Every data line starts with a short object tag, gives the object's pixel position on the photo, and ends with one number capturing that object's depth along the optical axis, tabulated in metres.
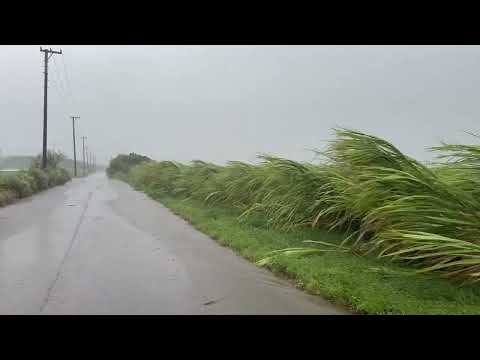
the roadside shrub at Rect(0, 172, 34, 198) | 18.98
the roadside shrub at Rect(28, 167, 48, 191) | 25.64
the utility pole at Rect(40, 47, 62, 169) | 32.75
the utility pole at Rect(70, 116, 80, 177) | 68.22
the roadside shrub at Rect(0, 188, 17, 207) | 15.93
